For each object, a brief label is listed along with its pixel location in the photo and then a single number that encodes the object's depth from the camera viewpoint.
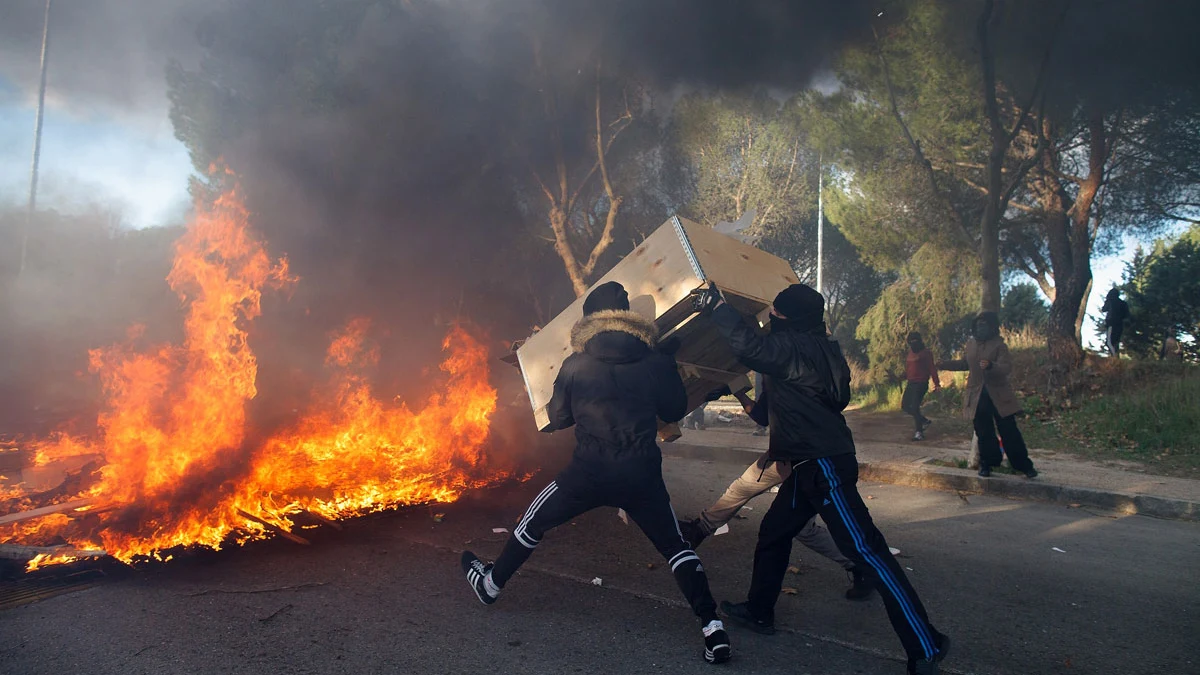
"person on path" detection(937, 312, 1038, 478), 6.60
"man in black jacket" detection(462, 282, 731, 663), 3.17
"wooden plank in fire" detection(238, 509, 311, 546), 4.48
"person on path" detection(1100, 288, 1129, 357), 11.88
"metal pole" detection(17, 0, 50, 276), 12.77
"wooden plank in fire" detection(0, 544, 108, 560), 3.90
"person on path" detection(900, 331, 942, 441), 10.12
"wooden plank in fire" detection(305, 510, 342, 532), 4.88
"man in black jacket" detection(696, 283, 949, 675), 2.98
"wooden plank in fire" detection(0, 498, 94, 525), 4.25
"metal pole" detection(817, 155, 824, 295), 15.69
